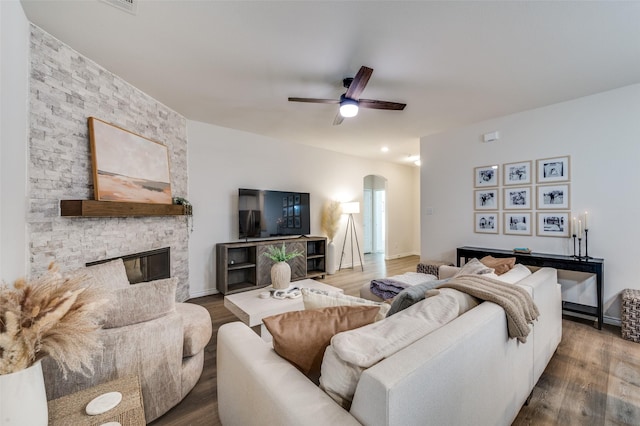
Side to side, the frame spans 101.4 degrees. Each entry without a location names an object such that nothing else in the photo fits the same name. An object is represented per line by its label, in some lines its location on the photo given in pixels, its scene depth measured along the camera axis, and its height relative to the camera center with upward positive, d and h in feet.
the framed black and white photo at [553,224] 10.58 -0.76
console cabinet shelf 12.67 -2.73
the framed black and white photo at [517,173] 11.49 +1.49
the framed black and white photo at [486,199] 12.42 +0.39
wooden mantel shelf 6.83 +0.14
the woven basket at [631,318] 8.14 -3.58
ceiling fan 7.62 +3.58
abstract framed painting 7.75 +1.60
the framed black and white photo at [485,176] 12.42 +1.49
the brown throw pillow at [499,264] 7.64 -1.80
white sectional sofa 2.38 -1.95
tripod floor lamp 18.16 -0.73
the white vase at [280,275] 8.73 -2.18
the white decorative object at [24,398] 2.25 -1.65
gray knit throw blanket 4.19 -1.54
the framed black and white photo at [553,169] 10.58 +1.51
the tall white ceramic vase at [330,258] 16.83 -3.12
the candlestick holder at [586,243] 9.85 -1.45
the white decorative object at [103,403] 3.11 -2.34
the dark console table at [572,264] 9.00 -2.16
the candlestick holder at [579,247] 9.80 -1.61
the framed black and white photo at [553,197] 10.59 +0.37
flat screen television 13.76 -0.15
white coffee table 6.91 -2.76
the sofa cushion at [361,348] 2.72 -1.51
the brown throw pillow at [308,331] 3.38 -1.61
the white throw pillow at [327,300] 4.37 -1.55
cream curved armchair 4.44 -2.53
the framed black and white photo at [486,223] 12.43 -0.78
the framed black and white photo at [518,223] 11.48 -0.76
